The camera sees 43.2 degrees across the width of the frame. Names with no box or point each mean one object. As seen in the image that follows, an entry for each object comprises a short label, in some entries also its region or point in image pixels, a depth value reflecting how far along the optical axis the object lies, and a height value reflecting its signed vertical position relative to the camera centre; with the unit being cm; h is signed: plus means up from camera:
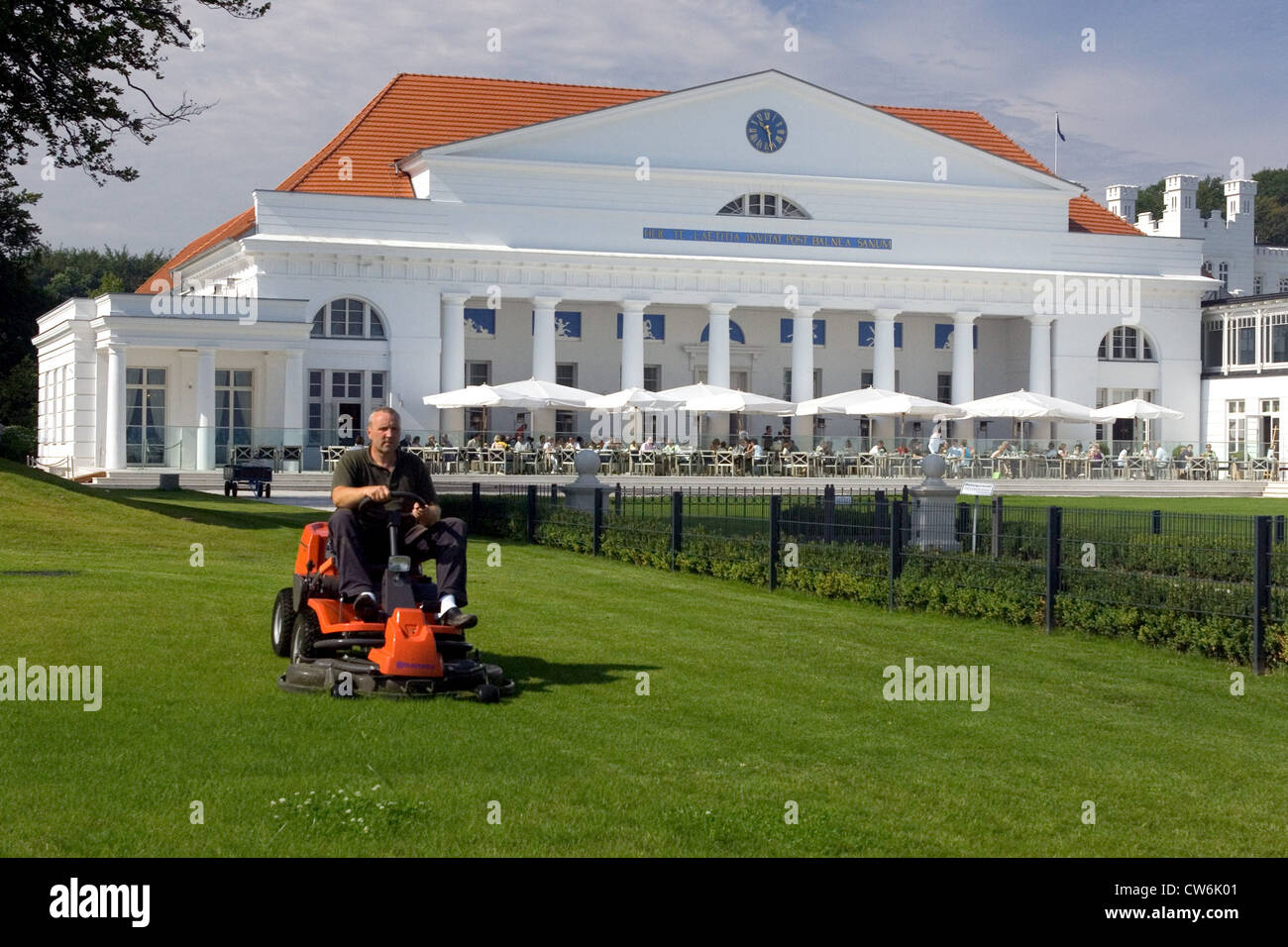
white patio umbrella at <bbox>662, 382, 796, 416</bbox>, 5028 +217
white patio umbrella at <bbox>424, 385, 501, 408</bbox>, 4859 +216
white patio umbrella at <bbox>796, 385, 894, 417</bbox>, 5247 +224
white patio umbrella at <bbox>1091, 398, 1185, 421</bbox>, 5569 +215
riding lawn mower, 1022 -116
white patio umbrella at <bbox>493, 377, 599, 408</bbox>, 4862 +225
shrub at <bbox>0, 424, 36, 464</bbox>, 3816 +68
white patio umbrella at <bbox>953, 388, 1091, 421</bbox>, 5241 +208
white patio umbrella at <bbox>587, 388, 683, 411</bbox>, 4972 +209
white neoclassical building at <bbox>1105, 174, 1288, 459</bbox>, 5888 +376
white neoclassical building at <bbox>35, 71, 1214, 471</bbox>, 4953 +673
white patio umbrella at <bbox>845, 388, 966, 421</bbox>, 5188 +208
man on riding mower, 1069 -39
